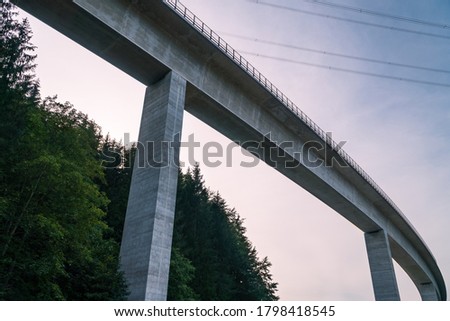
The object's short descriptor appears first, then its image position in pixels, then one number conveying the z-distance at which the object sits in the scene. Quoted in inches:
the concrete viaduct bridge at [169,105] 705.0
